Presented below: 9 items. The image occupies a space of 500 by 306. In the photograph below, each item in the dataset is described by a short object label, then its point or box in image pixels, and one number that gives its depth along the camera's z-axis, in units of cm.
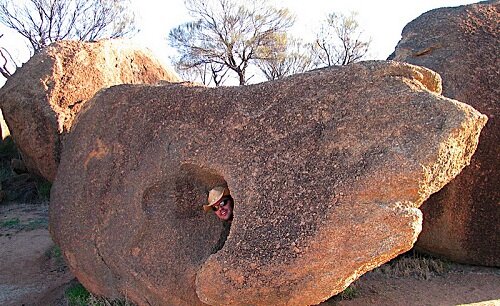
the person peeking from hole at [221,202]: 316
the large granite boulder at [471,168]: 401
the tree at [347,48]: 2178
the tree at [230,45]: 1973
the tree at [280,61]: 2048
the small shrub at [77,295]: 393
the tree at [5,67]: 1578
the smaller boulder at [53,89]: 561
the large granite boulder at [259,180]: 257
